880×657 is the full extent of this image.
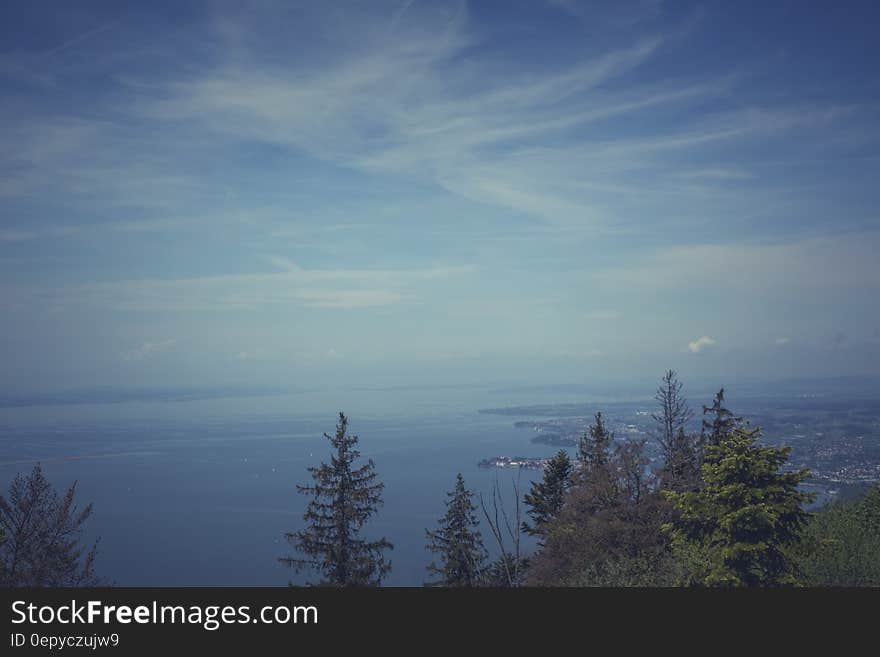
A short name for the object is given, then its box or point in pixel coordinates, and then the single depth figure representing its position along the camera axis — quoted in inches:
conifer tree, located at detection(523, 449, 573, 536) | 1355.8
